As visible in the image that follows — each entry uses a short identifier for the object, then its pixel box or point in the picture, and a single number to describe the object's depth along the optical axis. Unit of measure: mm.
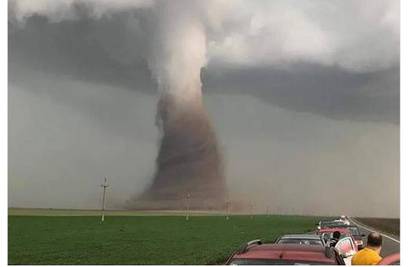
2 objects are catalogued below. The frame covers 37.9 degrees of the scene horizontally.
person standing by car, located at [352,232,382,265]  6164
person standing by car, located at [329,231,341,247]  11027
